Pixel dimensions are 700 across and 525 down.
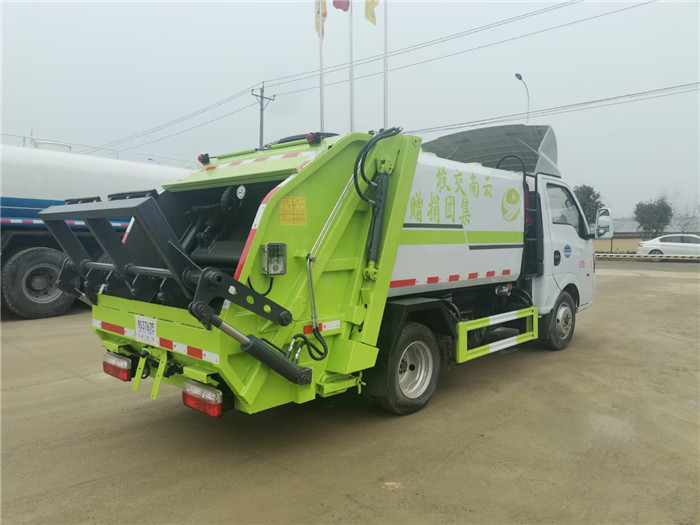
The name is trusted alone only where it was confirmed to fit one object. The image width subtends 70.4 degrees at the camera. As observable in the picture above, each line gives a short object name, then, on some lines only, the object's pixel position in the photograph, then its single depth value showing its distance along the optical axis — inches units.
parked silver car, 1027.9
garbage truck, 129.6
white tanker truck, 370.0
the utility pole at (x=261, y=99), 1187.3
